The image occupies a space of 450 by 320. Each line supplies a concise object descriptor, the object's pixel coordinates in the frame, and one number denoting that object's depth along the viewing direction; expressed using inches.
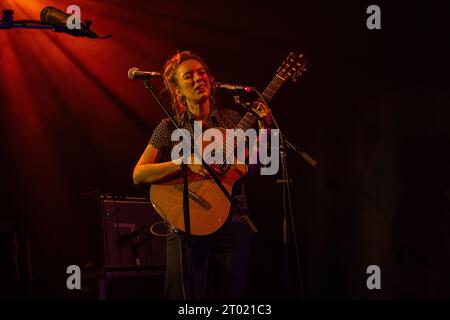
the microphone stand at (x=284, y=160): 117.2
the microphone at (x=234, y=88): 121.6
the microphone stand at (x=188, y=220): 117.8
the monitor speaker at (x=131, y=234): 160.6
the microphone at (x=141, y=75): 122.3
